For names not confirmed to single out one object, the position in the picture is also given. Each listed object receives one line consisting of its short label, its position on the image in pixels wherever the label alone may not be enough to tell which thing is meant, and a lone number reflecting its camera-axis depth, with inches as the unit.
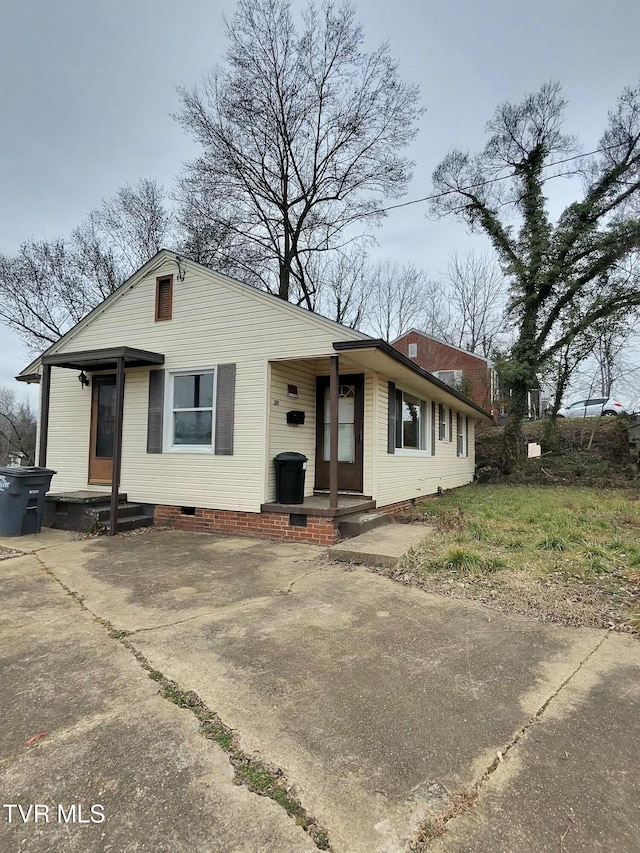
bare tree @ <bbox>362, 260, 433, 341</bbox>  1065.5
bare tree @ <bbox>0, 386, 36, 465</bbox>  708.7
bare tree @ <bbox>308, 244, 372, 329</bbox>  909.8
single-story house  278.5
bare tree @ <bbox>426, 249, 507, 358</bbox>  1097.4
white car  769.9
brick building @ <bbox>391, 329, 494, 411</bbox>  945.5
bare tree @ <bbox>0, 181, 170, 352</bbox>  695.6
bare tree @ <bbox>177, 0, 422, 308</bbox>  577.6
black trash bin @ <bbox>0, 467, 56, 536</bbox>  264.4
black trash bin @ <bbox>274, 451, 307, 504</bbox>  273.9
